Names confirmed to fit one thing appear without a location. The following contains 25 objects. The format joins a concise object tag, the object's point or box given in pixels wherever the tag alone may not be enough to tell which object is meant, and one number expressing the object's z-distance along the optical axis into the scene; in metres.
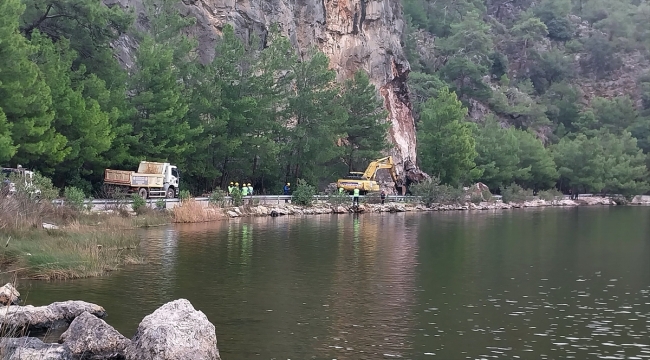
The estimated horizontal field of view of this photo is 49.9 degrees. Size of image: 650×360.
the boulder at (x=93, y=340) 12.62
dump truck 44.50
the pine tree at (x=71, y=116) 41.12
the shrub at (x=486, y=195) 75.57
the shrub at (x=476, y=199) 72.94
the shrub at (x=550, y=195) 85.54
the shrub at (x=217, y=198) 46.28
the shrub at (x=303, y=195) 54.56
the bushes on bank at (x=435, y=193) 68.06
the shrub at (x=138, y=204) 38.38
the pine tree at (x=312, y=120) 61.88
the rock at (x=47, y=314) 14.06
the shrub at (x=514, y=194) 78.50
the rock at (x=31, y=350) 11.04
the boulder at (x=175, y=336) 11.82
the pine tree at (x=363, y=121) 66.81
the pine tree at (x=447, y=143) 76.44
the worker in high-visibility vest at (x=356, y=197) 57.38
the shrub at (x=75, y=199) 33.22
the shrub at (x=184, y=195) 42.84
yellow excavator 63.66
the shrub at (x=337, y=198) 57.31
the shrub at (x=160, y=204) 40.48
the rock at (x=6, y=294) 15.36
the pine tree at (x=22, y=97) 35.88
